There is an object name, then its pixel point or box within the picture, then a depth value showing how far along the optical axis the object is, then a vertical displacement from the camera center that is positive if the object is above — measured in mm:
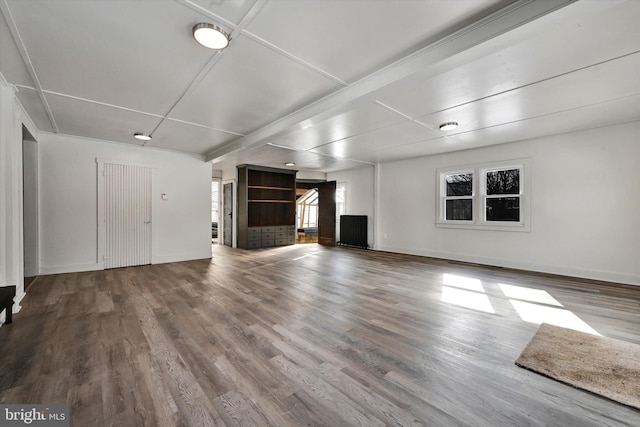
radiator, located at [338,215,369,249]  8047 -616
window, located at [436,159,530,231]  5176 +335
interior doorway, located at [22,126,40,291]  4285 +38
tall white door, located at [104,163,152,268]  5084 -89
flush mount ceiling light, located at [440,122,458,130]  4074 +1391
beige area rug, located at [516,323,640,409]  1722 -1162
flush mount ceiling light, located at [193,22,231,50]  1904 +1345
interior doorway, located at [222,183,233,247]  8445 -106
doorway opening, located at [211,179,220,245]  10333 -133
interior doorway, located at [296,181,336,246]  8734 -164
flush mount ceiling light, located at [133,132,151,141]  4641 +1369
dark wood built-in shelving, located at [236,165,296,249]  7855 +141
